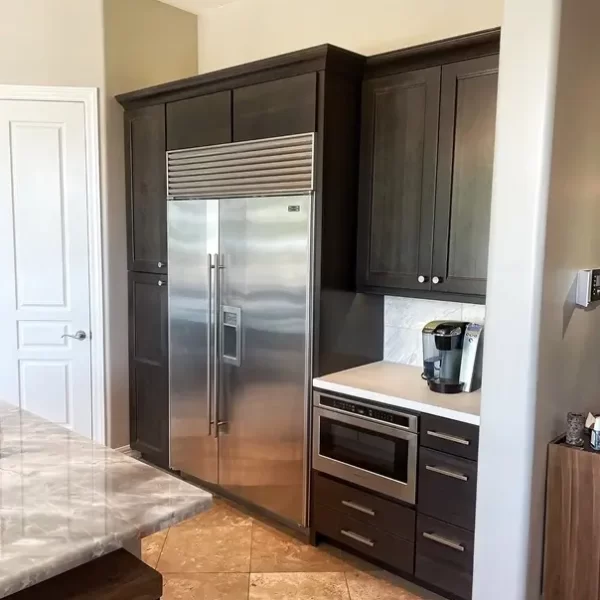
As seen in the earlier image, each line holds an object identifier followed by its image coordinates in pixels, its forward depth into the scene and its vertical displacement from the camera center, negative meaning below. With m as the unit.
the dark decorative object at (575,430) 2.19 -0.65
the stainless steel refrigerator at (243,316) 2.98 -0.41
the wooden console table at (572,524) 2.12 -0.97
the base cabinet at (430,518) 2.50 -1.19
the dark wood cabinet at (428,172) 2.62 +0.31
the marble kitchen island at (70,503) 1.31 -0.66
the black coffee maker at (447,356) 2.78 -0.51
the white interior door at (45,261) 3.83 -0.17
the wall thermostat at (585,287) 2.26 -0.15
